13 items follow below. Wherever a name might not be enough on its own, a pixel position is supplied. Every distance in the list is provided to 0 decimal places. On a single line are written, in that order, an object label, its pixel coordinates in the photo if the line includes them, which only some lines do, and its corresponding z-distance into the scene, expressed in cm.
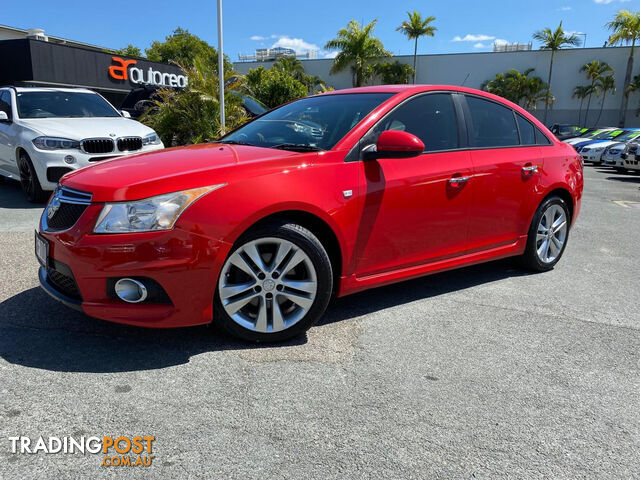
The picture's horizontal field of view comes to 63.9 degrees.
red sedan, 269
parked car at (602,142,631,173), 1624
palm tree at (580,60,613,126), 4309
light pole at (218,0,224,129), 1166
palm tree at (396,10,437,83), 4184
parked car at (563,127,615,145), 2320
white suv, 690
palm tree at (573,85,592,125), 4369
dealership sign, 2344
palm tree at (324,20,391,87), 3797
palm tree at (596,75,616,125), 4300
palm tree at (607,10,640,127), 3947
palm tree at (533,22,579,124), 4284
